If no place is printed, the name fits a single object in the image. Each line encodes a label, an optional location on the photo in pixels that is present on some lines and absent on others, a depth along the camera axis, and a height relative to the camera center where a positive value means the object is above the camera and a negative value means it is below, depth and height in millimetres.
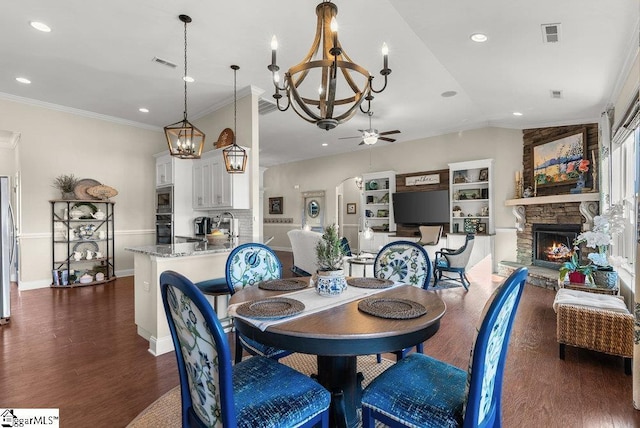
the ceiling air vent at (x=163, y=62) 3770 +1829
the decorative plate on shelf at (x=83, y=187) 5508 +513
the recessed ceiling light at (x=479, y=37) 3074 +1688
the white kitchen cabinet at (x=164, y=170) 5562 +819
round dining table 1300 -498
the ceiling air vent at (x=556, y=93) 4234 +1579
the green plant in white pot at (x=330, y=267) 1834 -305
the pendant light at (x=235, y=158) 4066 +720
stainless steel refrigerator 3453 -290
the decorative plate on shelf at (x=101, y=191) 5562 +441
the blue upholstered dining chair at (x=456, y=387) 1121 -735
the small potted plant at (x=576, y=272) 3424 -659
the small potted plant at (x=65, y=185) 5414 +540
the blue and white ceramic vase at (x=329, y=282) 1833 -388
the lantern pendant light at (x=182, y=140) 3277 +774
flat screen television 7238 +146
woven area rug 1890 -1202
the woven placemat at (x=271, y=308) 1474 -452
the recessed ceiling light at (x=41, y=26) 3096 +1858
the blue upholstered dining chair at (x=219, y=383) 1082 -692
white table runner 1423 -463
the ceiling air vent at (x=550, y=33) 2805 +1601
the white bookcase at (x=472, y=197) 6621 +338
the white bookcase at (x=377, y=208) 8180 +160
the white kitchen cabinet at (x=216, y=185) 4556 +449
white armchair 4495 -517
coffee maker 5375 -173
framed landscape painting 5340 +915
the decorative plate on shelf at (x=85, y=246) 5689 -523
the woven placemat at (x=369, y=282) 2070 -455
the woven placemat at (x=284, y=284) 2027 -455
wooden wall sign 7457 +797
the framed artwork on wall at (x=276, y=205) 11188 +350
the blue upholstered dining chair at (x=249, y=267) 2383 -408
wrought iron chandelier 1704 +791
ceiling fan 5323 +1284
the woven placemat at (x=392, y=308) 1475 -459
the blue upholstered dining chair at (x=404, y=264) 2523 -406
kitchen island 2855 -555
